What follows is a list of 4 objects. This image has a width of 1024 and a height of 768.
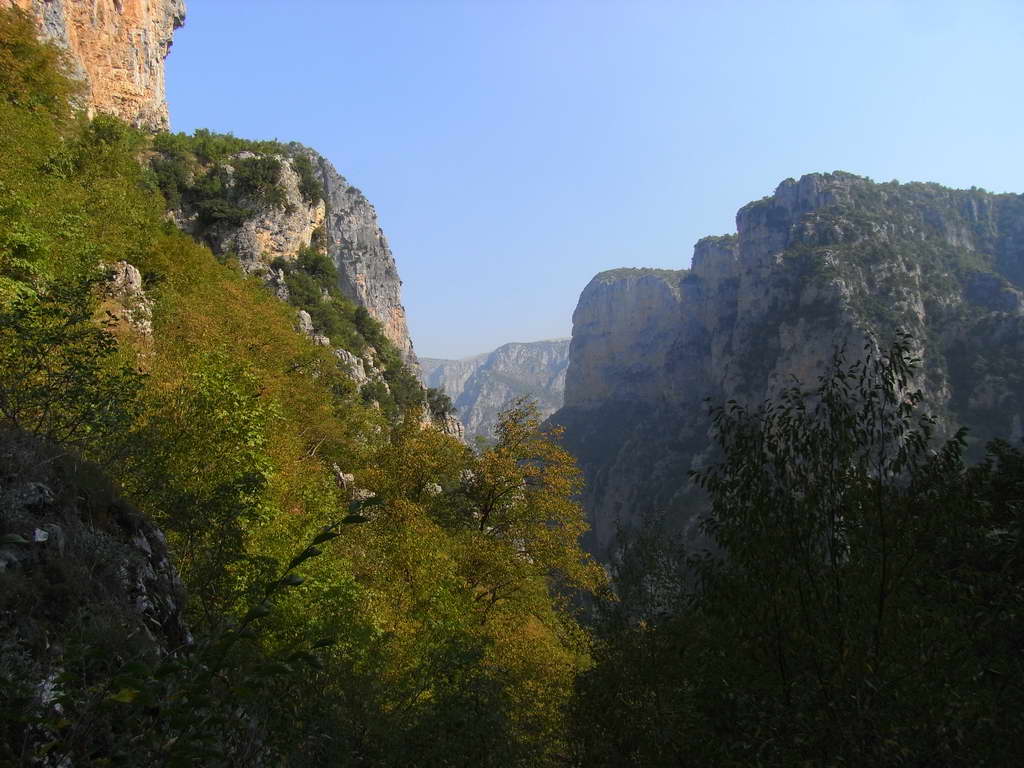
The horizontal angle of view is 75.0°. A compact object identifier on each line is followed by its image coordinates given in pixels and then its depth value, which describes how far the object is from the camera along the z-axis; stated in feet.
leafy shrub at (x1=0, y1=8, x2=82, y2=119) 89.25
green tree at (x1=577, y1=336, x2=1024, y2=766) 19.07
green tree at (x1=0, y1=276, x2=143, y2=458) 31.76
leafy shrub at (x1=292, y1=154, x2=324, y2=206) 218.59
